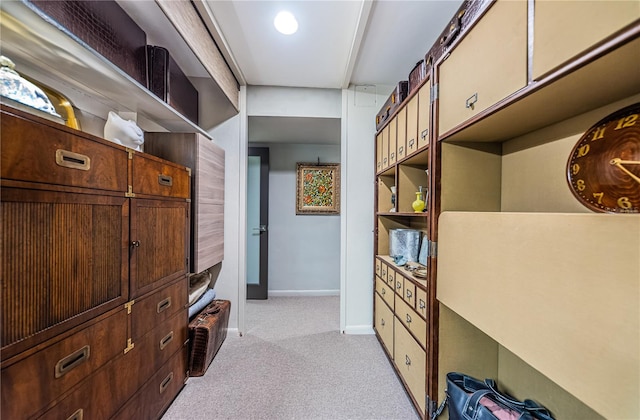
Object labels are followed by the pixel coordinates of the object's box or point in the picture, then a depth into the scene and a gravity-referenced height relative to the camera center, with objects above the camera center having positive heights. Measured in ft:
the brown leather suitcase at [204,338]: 6.16 -3.23
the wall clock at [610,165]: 2.58 +0.53
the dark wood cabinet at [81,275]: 2.58 -0.90
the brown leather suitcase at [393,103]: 6.34 +2.90
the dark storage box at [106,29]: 3.39 +2.75
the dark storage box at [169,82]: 5.22 +2.89
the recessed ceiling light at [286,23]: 5.42 +4.08
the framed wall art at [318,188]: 12.32 +1.04
